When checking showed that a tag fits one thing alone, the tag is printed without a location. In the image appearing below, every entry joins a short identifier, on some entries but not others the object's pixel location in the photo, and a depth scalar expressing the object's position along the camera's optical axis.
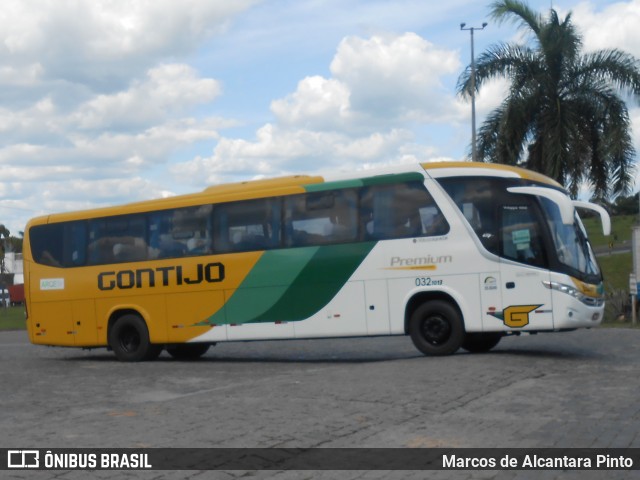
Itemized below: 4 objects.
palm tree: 30.16
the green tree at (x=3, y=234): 98.37
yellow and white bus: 16.06
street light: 31.23
